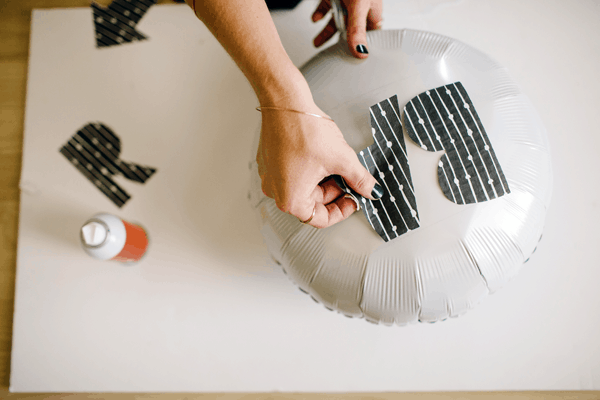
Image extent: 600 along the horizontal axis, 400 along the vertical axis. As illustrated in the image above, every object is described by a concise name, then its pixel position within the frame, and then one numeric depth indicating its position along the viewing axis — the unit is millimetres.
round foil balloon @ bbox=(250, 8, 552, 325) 648
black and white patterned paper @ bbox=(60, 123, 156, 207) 1070
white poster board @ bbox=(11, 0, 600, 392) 930
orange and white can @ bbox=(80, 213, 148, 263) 806
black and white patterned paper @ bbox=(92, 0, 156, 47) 1145
